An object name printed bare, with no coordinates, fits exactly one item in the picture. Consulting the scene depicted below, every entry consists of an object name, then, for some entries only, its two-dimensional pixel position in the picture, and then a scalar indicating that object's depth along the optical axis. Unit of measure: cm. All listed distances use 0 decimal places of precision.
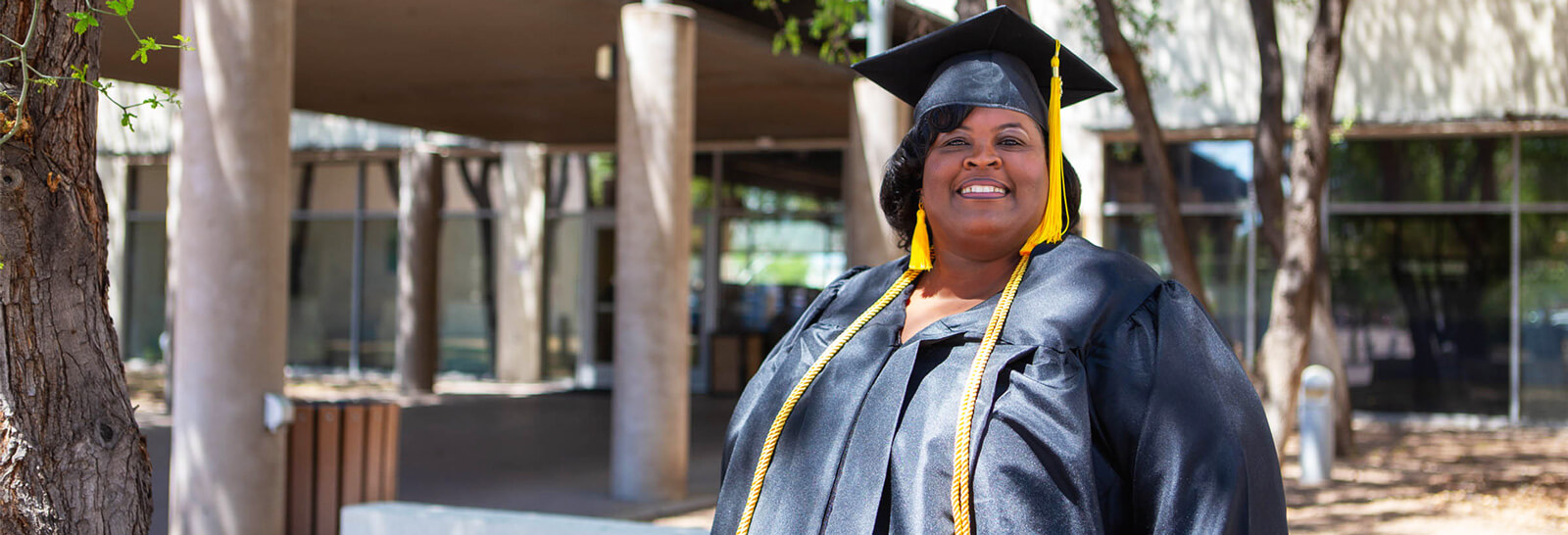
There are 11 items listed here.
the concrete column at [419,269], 1550
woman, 169
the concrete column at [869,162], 1010
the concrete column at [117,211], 1923
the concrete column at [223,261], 599
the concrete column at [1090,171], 1461
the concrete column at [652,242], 796
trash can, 659
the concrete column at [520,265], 1736
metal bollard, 962
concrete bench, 430
